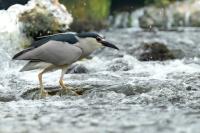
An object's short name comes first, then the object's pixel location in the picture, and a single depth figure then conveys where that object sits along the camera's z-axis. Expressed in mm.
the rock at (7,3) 14348
